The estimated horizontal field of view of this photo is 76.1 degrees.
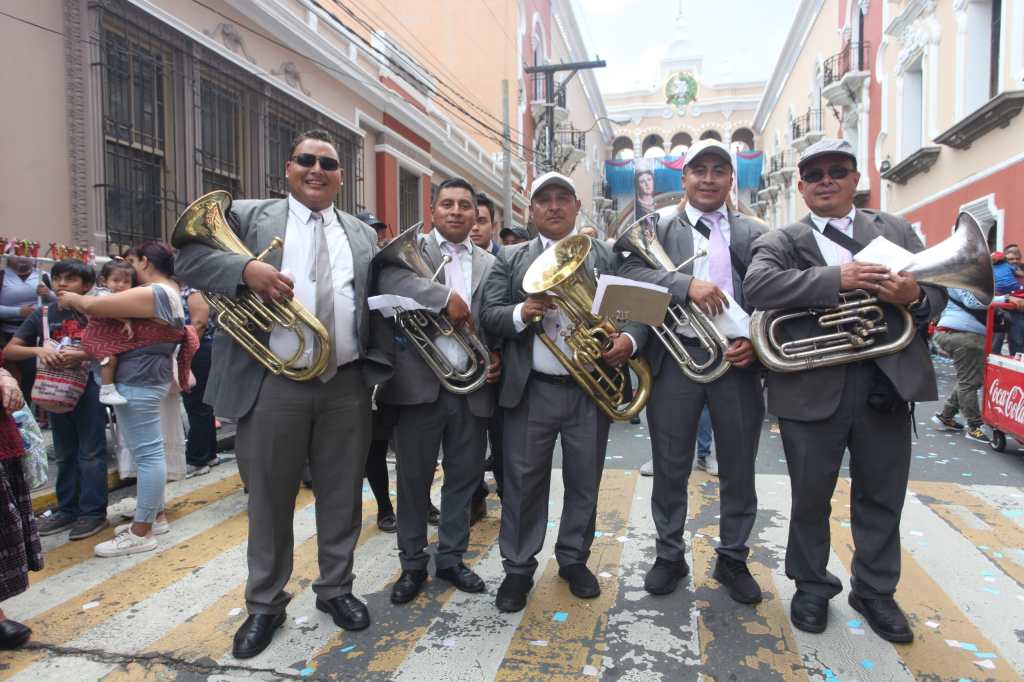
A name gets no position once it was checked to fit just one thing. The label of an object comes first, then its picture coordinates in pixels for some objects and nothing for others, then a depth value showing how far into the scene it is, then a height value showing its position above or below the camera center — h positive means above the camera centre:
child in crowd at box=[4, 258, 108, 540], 4.22 -0.85
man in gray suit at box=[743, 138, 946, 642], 2.79 -0.40
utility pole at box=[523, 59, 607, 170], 21.14 +8.11
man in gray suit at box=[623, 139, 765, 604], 3.21 -0.44
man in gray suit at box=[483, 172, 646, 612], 3.26 -0.60
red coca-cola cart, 5.76 -0.76
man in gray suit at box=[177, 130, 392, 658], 2.86 -0.34
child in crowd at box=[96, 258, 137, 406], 4.00 +0.24
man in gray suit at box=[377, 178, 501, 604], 3.32 -0.65
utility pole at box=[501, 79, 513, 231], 16.91 +4.23
